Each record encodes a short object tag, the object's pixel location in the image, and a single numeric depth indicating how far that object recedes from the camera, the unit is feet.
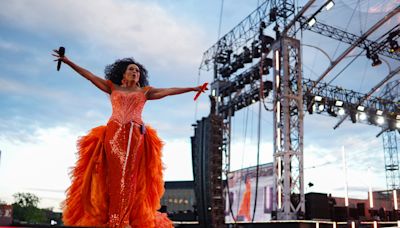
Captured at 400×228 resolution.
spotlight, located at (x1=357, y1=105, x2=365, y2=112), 58.46
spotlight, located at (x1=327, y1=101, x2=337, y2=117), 55.62
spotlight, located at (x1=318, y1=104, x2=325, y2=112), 55.02
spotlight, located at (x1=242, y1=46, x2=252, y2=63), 52.52
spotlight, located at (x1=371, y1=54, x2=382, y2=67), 48.91
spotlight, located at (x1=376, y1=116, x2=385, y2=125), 61.54
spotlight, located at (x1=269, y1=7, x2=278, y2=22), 45.44
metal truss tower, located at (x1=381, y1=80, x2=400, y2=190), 81.15
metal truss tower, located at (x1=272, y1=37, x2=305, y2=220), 41.63
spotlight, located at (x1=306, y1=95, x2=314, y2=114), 53.26
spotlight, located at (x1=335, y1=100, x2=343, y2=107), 55.93
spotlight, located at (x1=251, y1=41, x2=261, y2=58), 50.39
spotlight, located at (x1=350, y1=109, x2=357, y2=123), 57.88
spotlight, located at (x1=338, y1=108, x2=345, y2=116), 57.06
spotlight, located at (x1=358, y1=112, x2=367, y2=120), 59.43
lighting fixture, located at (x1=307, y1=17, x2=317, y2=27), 46.11
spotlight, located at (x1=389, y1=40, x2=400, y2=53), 46.78
